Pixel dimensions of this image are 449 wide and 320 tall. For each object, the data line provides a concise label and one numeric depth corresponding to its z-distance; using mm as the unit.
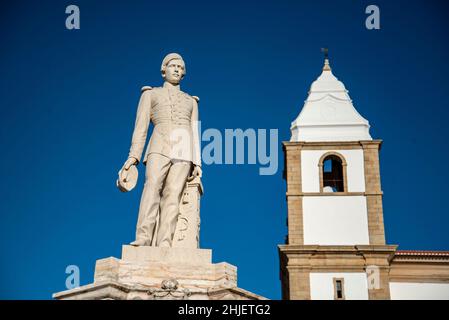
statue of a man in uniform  10156
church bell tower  36281
